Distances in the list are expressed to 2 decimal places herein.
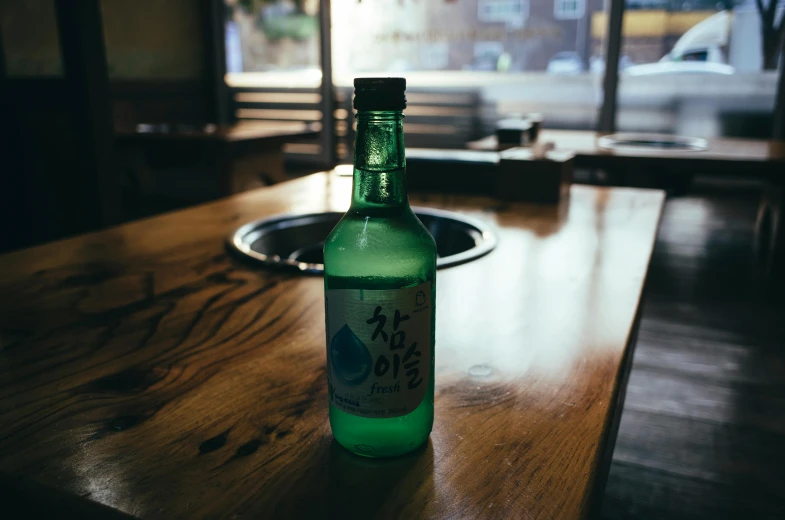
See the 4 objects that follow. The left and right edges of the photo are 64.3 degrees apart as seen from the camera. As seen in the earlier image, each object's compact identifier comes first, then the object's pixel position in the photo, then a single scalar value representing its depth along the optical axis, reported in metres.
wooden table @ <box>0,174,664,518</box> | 0.47
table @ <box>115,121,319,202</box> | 3.63
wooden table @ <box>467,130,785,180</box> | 2.55
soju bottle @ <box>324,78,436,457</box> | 0.47
